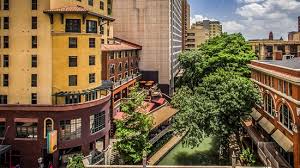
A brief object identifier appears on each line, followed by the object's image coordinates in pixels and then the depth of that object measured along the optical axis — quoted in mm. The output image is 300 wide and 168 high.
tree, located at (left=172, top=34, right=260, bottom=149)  28924
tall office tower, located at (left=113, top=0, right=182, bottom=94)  59021
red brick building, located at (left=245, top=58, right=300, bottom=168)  23681
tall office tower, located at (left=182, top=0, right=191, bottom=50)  110160
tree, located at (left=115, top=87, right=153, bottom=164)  30121
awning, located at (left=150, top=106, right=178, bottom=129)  39708
